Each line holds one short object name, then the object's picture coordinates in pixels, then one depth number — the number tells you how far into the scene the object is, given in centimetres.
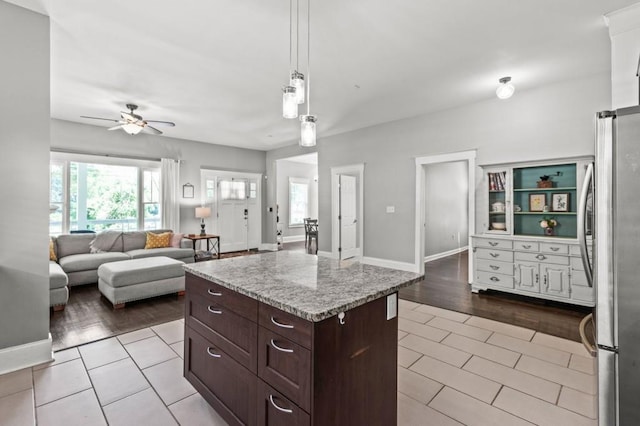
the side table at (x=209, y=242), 632
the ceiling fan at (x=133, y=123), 436
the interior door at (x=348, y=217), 661
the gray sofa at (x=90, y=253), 452
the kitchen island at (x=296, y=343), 121
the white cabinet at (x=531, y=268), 358
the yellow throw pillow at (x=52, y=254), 467
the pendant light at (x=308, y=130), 203
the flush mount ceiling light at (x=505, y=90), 361
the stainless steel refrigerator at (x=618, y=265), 132
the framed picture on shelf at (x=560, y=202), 391
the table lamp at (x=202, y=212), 690
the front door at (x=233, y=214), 777
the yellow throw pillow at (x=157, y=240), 569
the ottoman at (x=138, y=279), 371
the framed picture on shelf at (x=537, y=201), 411
